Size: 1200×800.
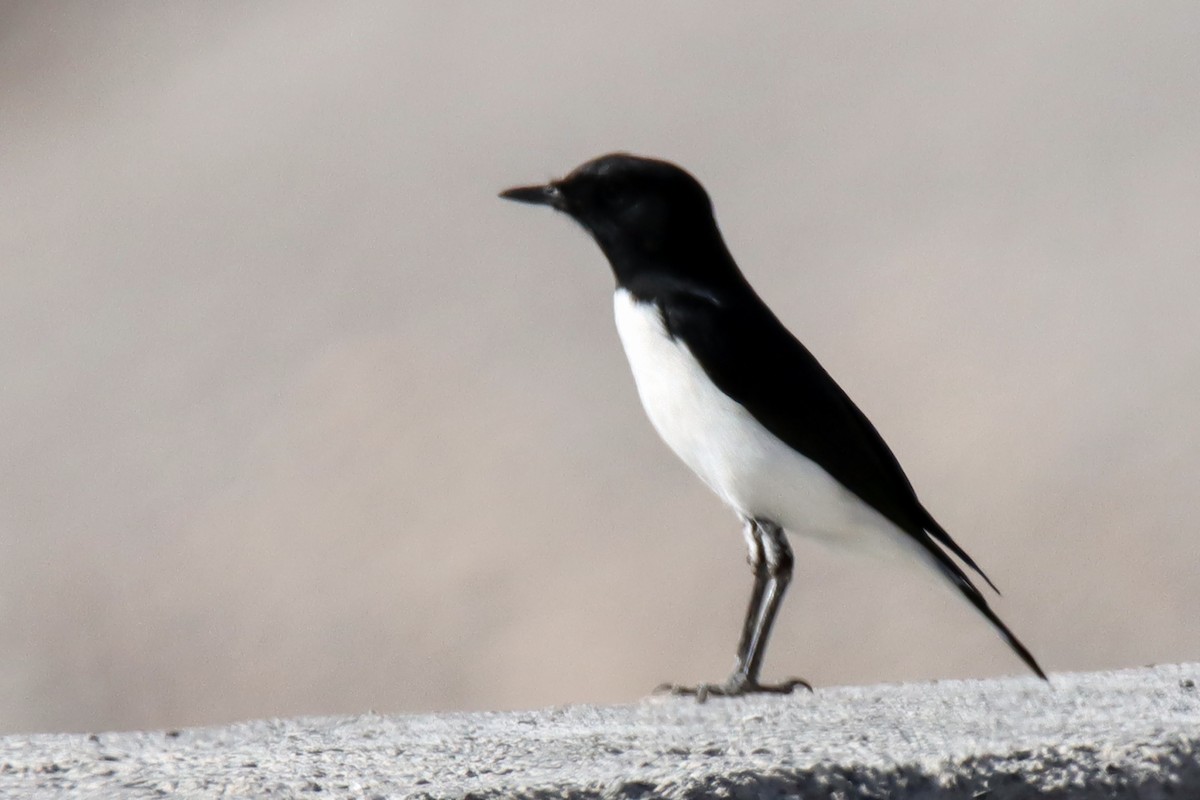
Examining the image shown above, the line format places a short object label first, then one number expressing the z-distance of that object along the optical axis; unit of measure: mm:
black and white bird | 8953
